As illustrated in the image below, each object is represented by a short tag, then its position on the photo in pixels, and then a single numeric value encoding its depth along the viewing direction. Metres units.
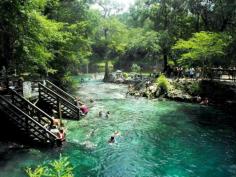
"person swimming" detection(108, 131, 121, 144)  13.80
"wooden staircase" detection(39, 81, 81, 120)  16.81
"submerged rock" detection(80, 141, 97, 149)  13.07
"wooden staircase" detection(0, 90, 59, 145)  12.45
